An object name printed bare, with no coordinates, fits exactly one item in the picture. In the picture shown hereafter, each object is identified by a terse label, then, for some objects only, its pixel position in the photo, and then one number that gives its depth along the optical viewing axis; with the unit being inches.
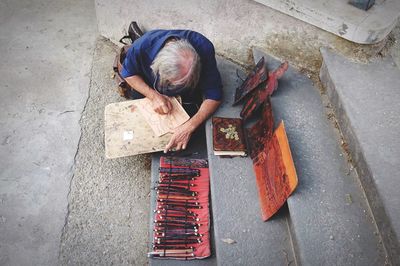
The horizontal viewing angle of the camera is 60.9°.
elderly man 103.0
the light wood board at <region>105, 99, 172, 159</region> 117.0
